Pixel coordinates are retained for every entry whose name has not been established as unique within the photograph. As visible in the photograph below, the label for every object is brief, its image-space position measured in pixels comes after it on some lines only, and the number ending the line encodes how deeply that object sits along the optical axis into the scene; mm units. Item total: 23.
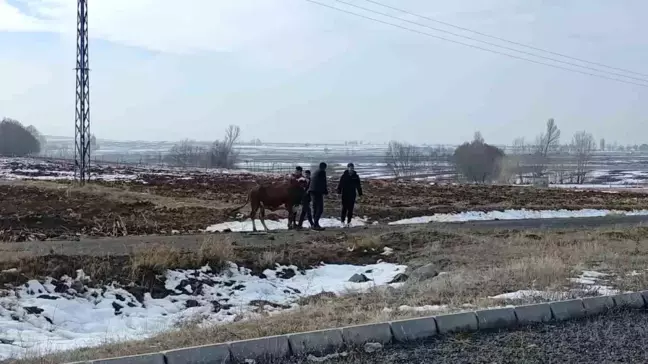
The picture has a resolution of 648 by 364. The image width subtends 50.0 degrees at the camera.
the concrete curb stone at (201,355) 6148
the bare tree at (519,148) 161712
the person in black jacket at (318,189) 19547
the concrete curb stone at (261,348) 6461
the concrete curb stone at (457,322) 7502
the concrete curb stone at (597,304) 8523
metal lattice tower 35125
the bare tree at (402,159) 118031
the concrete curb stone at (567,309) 8242
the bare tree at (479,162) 95125
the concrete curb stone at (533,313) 8008
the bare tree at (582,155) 107119
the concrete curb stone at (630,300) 8867
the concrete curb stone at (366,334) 6938
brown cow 19469
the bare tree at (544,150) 111419
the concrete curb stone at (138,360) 5941
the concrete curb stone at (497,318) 7738
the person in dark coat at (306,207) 19875
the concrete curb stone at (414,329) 7199
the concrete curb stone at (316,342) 6672
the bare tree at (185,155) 130500
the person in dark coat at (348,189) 20344
